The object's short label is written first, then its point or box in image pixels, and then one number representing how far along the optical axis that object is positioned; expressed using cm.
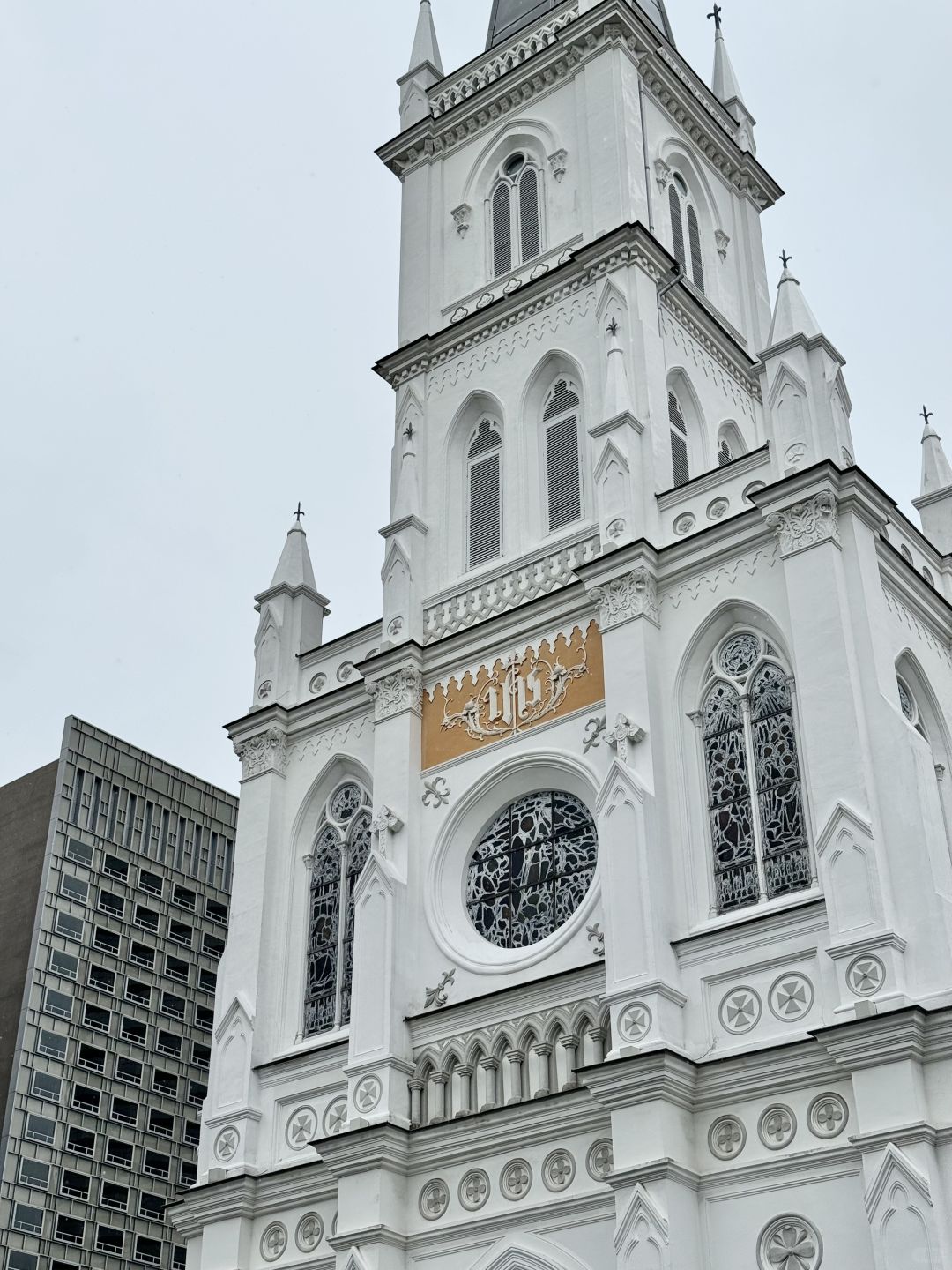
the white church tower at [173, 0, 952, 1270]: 1939
